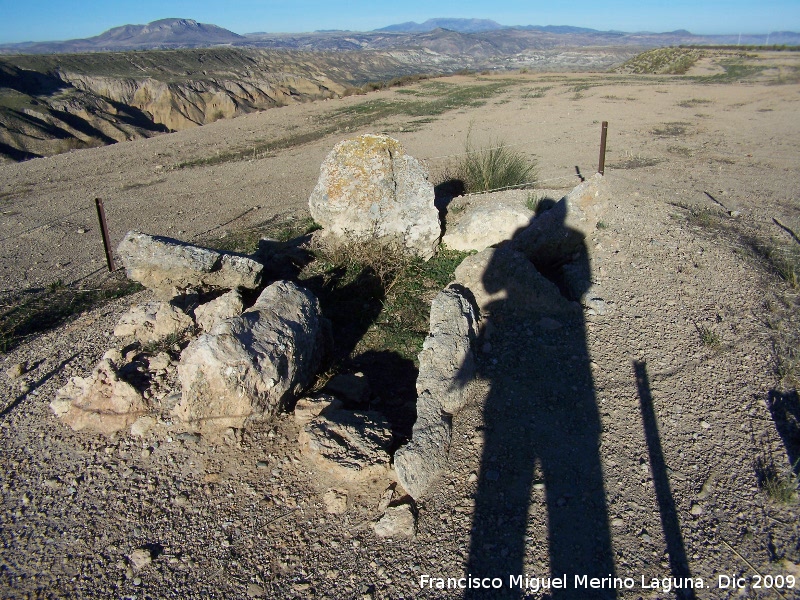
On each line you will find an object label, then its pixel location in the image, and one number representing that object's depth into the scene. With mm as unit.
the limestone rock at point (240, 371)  3602
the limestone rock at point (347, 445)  3375
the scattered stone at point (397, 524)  3072
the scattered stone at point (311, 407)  3818
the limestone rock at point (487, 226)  6602
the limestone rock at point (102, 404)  3902
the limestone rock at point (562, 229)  6125
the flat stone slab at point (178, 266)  5082
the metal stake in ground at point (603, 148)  9238
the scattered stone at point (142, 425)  3820
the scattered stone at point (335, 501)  3230
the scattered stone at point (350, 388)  4258
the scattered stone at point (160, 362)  4230
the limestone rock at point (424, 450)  3291
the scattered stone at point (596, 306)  5156
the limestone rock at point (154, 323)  4582
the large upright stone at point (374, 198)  6363
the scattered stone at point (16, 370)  4598
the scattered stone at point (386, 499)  3230
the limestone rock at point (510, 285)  5152
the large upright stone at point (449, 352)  3928
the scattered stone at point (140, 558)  2968
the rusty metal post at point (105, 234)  6762
